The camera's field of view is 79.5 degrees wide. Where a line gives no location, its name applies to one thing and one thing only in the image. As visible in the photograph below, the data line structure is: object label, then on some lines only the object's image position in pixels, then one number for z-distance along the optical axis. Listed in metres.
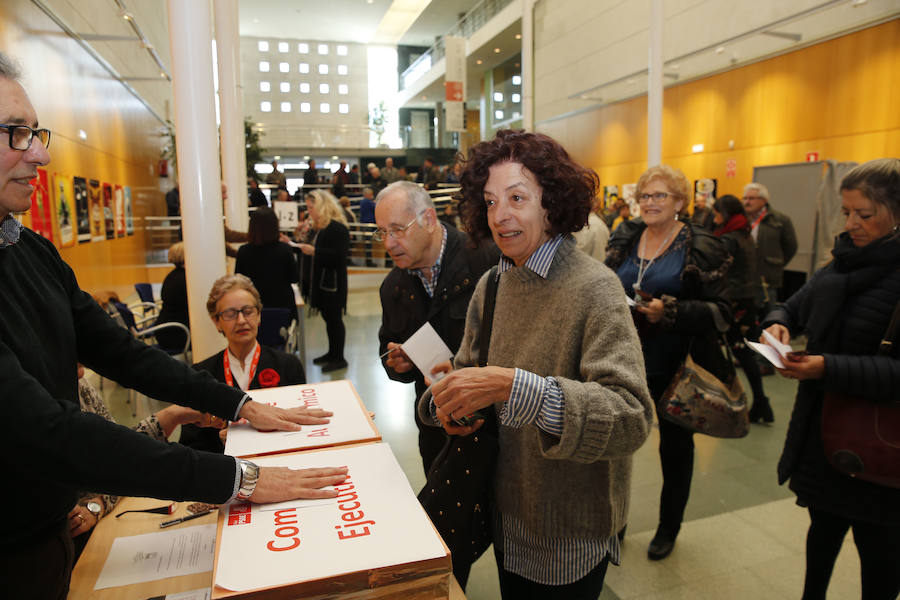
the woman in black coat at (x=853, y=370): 1.74
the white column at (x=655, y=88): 6.68
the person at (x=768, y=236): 5.87
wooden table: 1.10
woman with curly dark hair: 1.14
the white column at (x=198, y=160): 3.03
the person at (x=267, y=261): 4.82
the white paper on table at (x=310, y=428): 1.21
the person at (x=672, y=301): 2.51
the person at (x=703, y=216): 6.64
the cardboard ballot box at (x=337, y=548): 0.75
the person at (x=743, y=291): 4.42
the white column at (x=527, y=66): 11.34
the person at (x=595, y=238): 4.74
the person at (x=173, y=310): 4.95
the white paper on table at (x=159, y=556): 1.16
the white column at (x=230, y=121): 6.34
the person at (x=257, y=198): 7.75
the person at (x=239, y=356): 2.34
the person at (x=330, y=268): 6.07
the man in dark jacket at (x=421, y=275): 2.17
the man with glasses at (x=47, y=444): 0.89
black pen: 1.38
